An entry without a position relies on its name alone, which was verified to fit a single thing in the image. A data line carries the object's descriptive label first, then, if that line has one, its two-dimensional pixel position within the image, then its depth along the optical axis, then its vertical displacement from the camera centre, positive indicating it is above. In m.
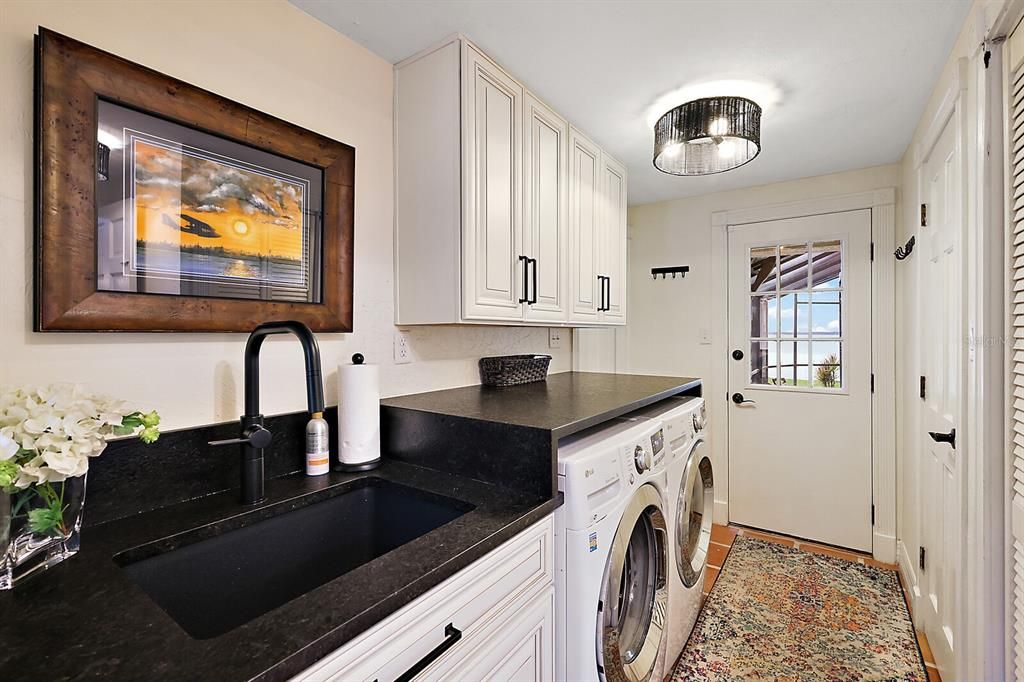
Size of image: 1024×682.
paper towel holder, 1.35 -0.35
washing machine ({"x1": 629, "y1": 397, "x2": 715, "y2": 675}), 1.67 -0.65
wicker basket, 2.07 -0.14
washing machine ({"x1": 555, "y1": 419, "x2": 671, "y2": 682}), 1.16 -0.58
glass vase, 0.76 -0.33
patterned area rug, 1.79 -1.24
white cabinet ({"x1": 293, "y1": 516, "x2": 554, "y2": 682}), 0.73 -0.53
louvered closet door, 1.12 +0.06
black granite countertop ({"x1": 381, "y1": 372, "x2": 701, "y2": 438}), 1.32 -0.21
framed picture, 0.96 +0.32
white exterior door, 2.75 -0.23
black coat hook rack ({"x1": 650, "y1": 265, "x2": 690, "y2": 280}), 3.28 +0.49
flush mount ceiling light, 1.80 +0.83
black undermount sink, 0.93 -0.49
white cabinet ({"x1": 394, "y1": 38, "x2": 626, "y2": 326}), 1.55 +0.52
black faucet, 1.11 -0.18
